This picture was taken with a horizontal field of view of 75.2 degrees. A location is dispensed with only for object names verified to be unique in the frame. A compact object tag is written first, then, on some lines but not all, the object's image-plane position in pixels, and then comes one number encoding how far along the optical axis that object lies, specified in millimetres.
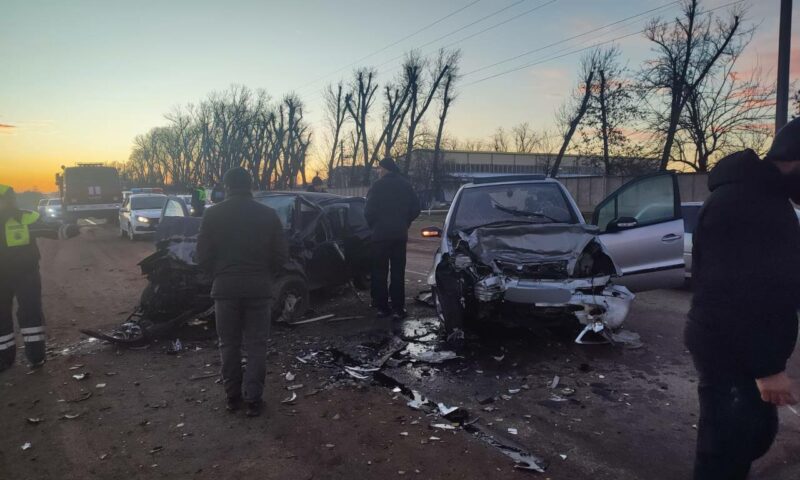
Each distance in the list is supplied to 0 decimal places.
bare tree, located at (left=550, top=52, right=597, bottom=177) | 31094
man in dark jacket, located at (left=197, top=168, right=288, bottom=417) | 4141
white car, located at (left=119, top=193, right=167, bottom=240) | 19203
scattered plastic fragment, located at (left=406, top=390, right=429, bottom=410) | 4172
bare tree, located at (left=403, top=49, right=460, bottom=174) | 38438
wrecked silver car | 5094
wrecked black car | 6148
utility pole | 11328
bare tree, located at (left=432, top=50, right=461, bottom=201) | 38656
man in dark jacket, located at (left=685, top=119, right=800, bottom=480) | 1946
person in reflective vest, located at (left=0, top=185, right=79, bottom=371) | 5223
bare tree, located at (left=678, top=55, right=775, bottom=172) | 26344
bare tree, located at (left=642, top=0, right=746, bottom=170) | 26859
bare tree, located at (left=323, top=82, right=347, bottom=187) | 49688
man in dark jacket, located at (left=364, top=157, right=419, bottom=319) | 6867
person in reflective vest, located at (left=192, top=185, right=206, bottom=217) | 14556
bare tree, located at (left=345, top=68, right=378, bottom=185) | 44656
